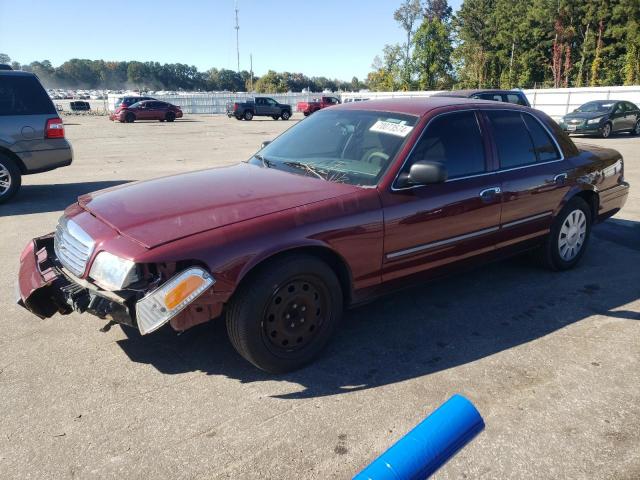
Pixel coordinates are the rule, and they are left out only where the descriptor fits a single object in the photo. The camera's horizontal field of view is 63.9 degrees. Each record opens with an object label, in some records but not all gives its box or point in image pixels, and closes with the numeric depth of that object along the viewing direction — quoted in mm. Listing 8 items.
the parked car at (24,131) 7574
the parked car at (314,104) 37406
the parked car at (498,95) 11620
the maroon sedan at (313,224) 2766
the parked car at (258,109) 34375
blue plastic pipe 1042
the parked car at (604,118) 18734
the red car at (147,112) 31016
